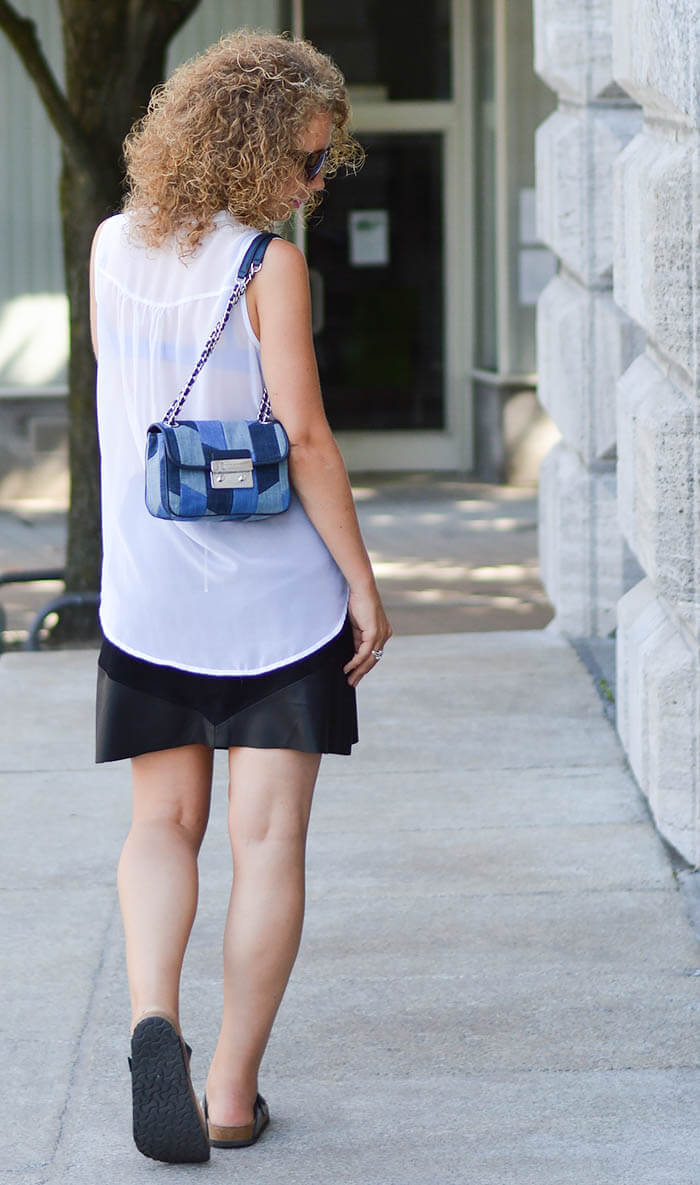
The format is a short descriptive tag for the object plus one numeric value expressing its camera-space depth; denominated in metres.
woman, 5.41
